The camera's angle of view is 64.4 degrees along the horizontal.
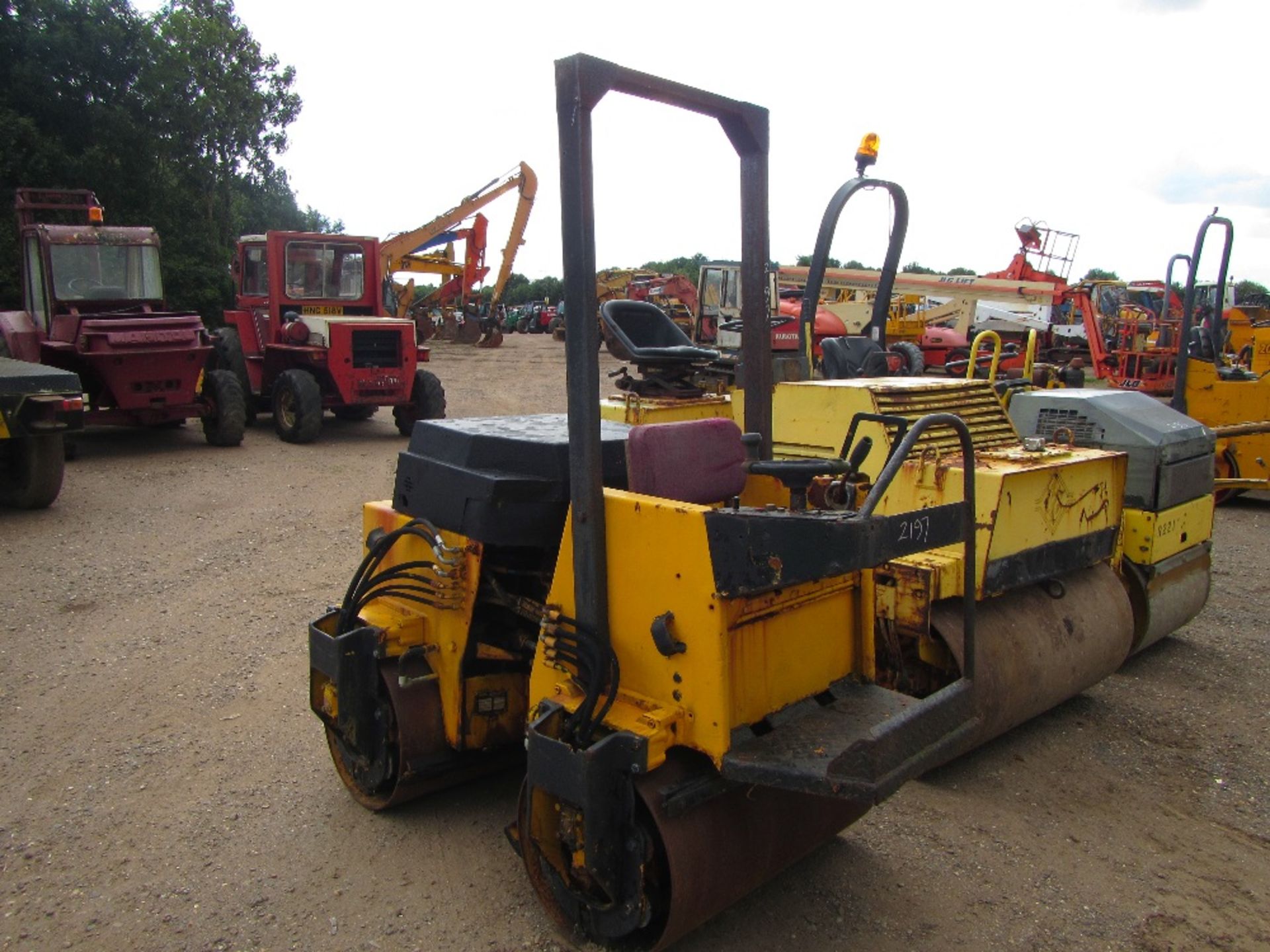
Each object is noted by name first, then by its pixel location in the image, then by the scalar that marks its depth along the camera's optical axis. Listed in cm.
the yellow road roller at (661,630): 244
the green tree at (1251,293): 2767
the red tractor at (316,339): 1131
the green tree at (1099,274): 3778
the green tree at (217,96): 2303
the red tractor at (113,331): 1009
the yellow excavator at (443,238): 2006
